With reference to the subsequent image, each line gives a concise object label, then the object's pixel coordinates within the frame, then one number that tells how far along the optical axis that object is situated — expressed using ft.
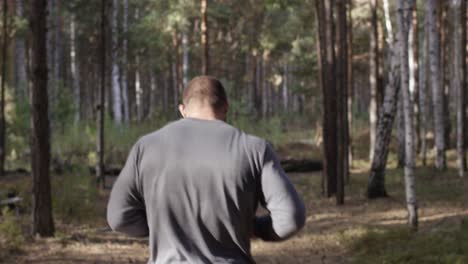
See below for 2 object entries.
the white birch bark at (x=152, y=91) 174.37
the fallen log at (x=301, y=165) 72.64
